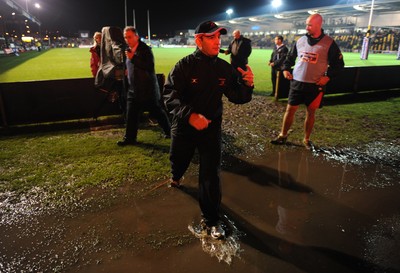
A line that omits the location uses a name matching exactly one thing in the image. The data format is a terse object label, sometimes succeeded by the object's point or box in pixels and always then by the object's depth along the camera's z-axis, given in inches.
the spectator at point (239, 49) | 360.2
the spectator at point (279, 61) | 365.7
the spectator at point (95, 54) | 256.5
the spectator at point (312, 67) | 188.2
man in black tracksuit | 102.7
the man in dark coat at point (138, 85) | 185.3
